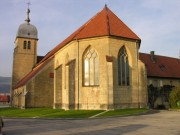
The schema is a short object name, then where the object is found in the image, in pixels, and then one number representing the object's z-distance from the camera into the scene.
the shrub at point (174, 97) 30.69
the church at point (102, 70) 26.73
